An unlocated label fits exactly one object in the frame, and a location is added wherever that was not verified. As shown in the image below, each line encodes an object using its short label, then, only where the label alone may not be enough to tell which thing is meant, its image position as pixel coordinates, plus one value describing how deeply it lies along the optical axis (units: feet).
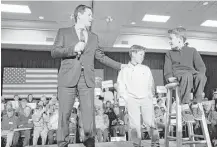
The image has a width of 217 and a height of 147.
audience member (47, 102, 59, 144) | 16.17
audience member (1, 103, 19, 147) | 15.42
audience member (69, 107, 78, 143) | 15.54
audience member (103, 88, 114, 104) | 23.16
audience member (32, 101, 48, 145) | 16.31
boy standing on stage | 7.24
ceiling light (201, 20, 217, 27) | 24.17
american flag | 26.50
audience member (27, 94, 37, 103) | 22.98
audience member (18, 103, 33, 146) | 16.19
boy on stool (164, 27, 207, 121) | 5.70
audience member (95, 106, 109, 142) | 15.59
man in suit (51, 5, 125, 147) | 5.29
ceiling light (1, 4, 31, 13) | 20.22
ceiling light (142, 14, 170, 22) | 22.61
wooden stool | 5.72
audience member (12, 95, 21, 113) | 21.24
